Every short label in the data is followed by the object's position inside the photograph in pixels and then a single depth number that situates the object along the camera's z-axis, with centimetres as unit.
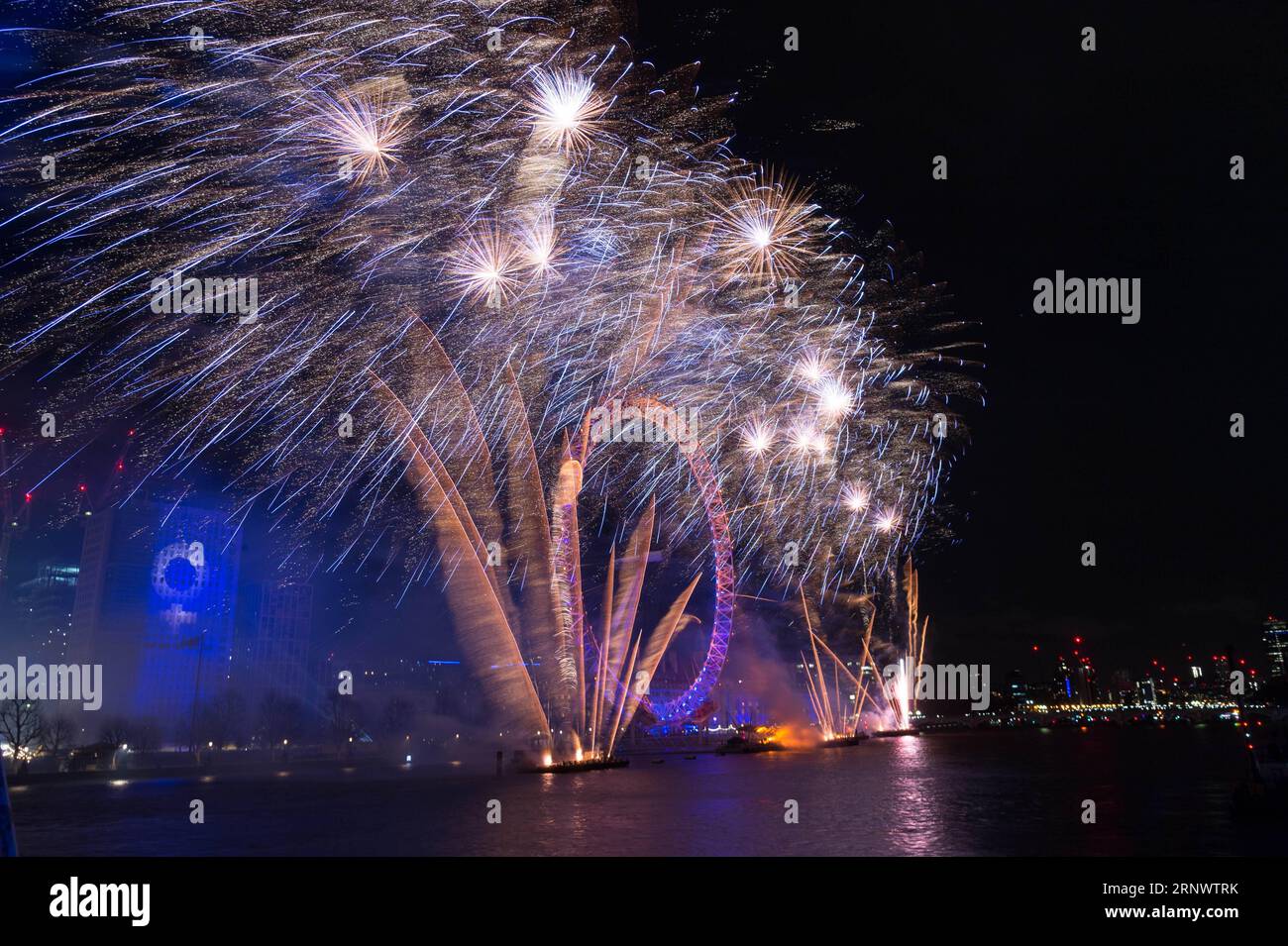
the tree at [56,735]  8588
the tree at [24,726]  7875
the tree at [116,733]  9568
